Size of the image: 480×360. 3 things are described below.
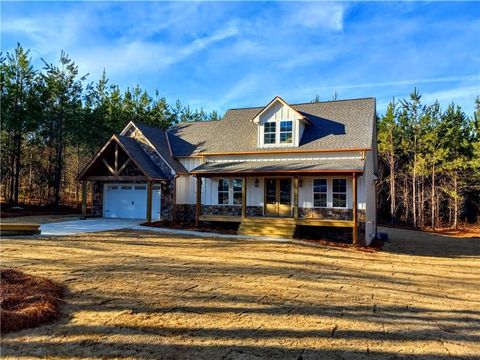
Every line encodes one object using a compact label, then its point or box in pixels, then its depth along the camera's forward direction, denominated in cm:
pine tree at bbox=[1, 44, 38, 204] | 2459
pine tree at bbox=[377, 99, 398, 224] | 2967
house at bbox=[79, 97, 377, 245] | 1596
